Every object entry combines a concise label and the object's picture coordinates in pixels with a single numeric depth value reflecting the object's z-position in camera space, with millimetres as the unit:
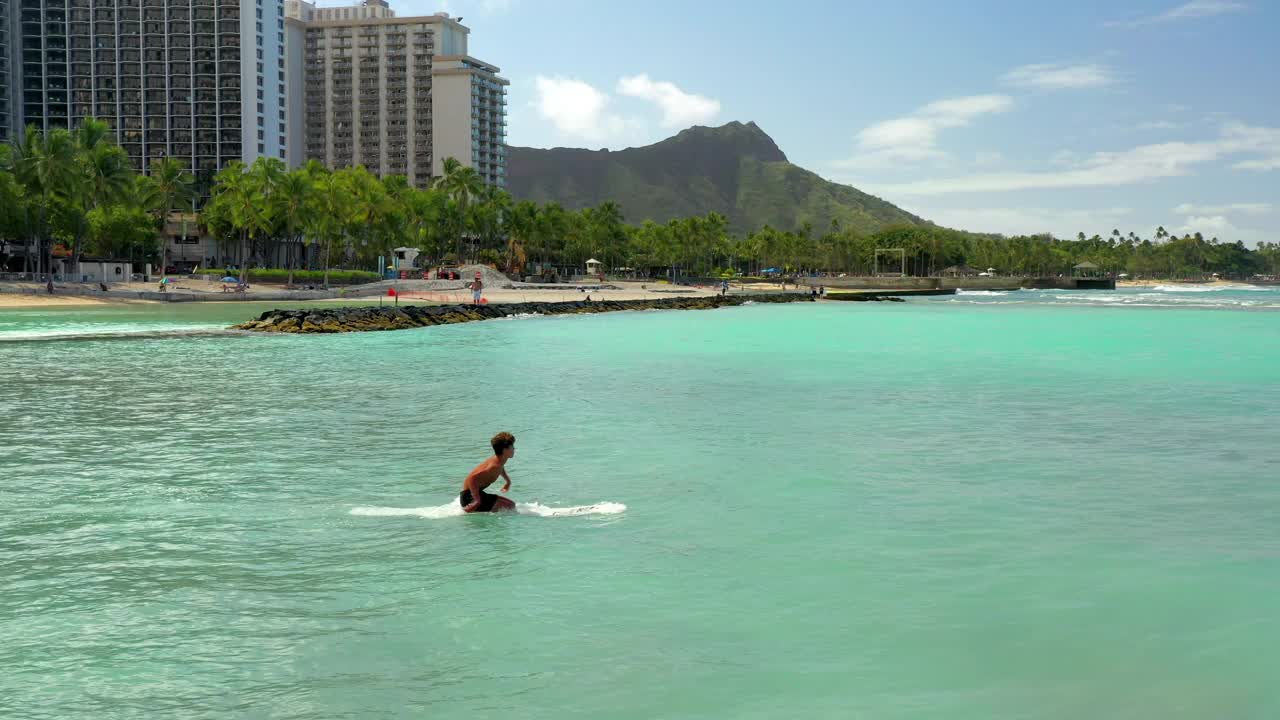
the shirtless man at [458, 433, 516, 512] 14602
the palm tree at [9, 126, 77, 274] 99250
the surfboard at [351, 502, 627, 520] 14852
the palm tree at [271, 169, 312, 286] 119062
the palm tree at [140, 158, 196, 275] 132250
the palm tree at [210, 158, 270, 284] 117812
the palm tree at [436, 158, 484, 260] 170000
